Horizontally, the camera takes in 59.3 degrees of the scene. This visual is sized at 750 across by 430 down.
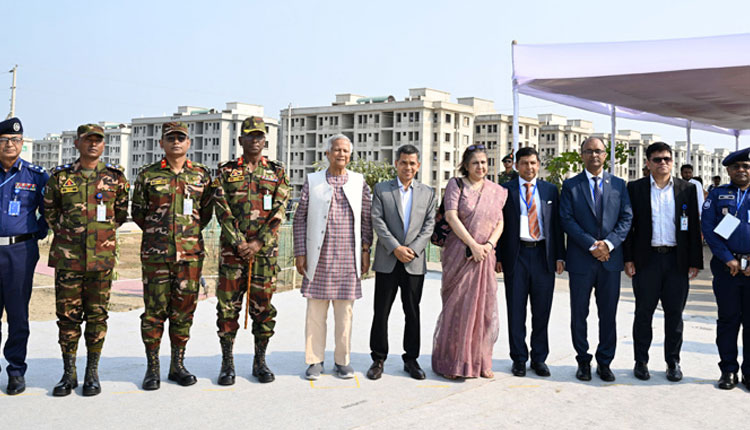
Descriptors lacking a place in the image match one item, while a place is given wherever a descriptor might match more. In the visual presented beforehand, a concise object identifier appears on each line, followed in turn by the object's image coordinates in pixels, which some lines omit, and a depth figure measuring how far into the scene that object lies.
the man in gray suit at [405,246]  4.82
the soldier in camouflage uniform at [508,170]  8.74
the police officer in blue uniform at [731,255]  4.61
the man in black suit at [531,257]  4.89
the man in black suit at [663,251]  4.79
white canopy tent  8.70
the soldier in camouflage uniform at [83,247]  4.22
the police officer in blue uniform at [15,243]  4.23
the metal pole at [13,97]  31.25
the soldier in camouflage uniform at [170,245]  4.37
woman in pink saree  4.72
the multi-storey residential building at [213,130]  85.75
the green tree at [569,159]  28.30
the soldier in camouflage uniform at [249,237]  4.55
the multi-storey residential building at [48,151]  131.62
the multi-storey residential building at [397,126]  71.44
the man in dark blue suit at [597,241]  4.81
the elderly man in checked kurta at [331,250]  4.76
